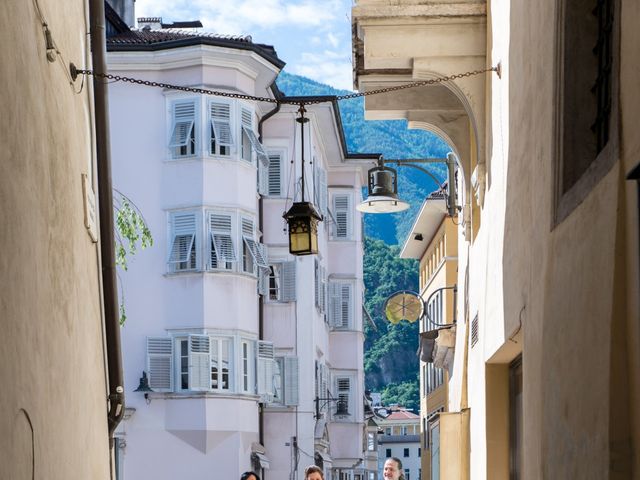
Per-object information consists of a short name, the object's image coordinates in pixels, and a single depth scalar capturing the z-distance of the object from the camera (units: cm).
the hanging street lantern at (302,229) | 1731
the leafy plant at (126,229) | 1614
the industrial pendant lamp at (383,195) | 1803
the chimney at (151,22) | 4522
